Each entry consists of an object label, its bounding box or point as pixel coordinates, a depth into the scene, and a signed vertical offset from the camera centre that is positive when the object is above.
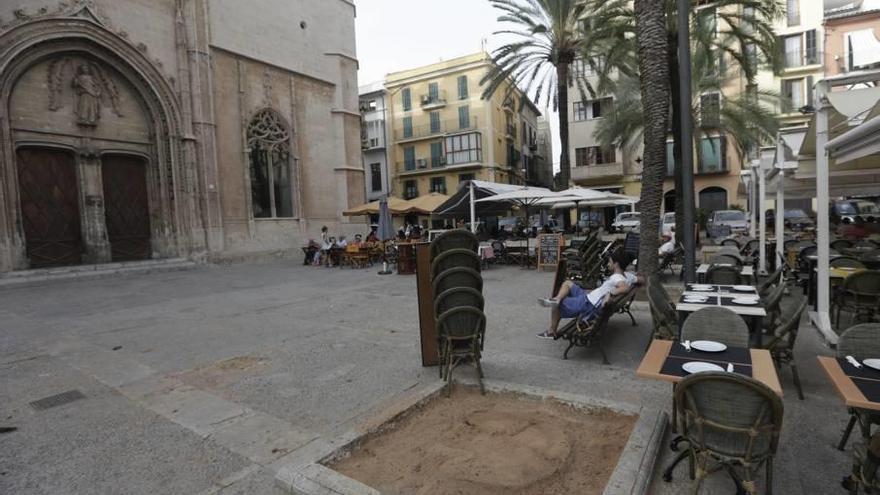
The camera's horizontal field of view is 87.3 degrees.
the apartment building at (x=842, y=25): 30.47 +12.06
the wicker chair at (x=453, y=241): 4.48 -0.17
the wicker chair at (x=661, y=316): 4.61 -1.03
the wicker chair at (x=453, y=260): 4.44 -0.35
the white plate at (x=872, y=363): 2.69 -0.93
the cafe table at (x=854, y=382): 2.30 -0.97
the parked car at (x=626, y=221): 26.50 -0.31
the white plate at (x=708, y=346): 3.14 -0.92
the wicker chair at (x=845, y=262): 6.85 -0.84
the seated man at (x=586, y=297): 5.07 -0.89
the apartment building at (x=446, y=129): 39.53 +8.50
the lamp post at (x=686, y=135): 6.38 +1.11
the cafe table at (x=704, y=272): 6.82 -1.02
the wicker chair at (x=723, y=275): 6.74 -0.93
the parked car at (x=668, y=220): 22.74 -0.31
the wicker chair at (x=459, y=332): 4.36 -1.04
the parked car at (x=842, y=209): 23.54 -0.15
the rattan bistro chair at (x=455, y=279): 4.41 -0.53
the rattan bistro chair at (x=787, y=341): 3.94 -1.17
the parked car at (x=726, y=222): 23.56 -0.59
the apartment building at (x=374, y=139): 43.75 +8.36
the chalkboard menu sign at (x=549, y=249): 12.90 -0.83
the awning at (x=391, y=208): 17.63 +0.76
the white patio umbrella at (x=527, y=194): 13.46 +0.78
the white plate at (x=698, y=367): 2.77 -0.93
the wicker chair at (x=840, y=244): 9.52 -0.79
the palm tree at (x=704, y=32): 11.92 +5.05
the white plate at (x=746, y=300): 4.68 -0.92
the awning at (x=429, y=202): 16.98 +0.90
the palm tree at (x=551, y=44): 17.91 +7.27
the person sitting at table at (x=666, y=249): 10.22 -0.77
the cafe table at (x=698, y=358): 2.72 -0.95
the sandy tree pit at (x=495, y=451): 2.79 -1.55
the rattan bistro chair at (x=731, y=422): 2.31 -1.10
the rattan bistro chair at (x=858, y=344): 2.97 -0.90
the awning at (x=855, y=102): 4.53 +1.05
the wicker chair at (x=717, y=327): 3.53 -0.89
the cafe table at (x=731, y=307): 4.33 -0.93
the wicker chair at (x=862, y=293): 5.61 -1.08
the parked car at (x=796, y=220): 22.20 -0.57
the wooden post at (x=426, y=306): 4.74 -0.85
